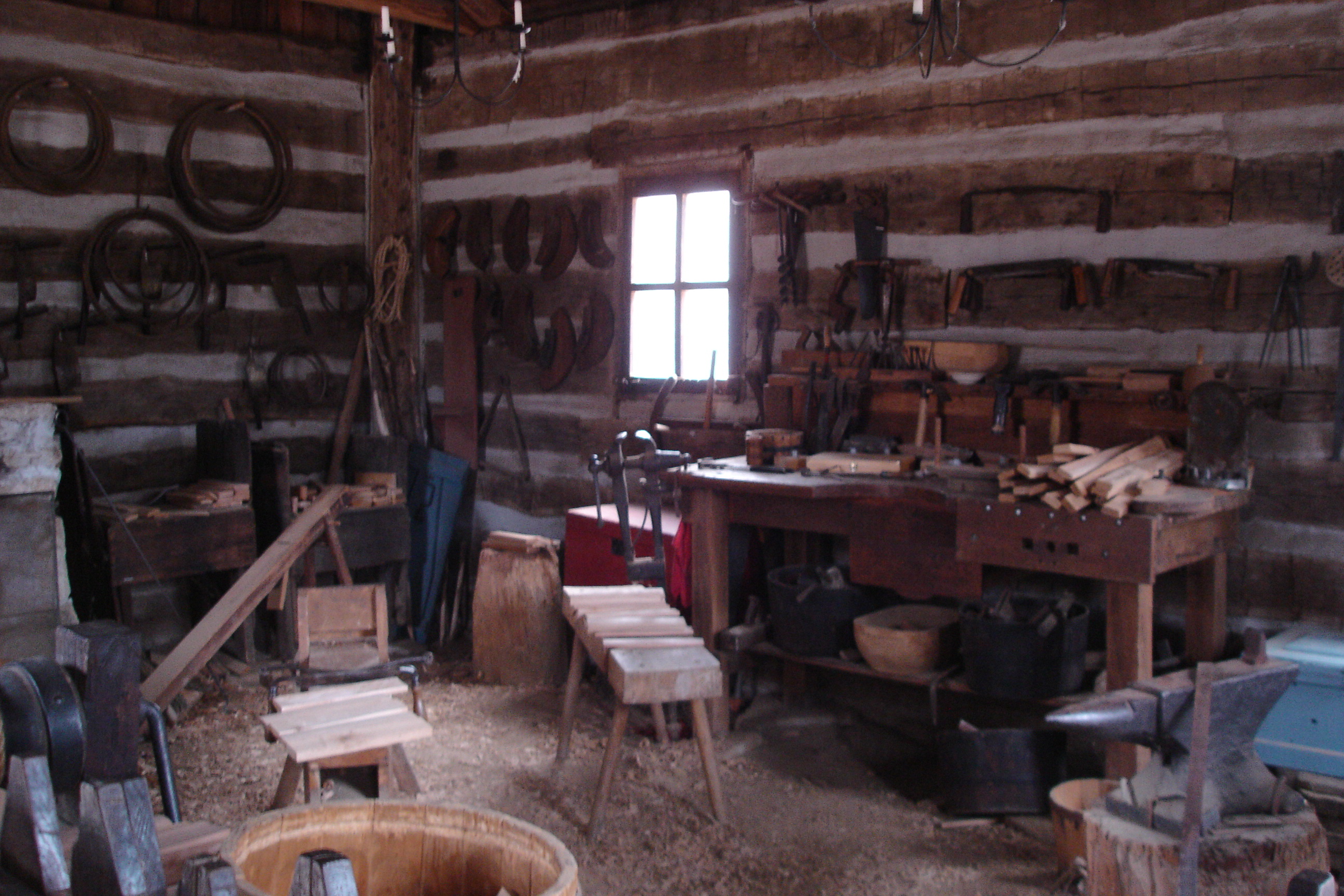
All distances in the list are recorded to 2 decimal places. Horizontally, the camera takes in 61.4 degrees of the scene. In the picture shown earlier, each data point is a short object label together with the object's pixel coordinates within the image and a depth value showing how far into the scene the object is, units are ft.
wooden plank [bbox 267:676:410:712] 12.45
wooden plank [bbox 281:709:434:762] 11.37
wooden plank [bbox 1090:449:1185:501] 11.82
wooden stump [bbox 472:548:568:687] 18.72
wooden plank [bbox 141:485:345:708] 14.07
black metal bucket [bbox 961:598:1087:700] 13.35
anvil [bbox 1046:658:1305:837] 6.79
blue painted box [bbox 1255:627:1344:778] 11.84
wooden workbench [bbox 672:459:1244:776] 12.08
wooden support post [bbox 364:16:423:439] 22.57
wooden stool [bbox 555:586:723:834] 12.41
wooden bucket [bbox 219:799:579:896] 6.61
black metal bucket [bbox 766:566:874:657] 15.47
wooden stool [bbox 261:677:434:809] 11.55
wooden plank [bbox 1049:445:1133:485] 12.05
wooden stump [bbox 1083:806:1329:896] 6.74
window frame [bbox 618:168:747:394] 18.74
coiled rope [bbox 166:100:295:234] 20.17
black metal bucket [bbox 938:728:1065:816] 13.29
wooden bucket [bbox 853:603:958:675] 14.52
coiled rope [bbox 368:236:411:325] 22.41
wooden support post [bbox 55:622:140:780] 4.19
